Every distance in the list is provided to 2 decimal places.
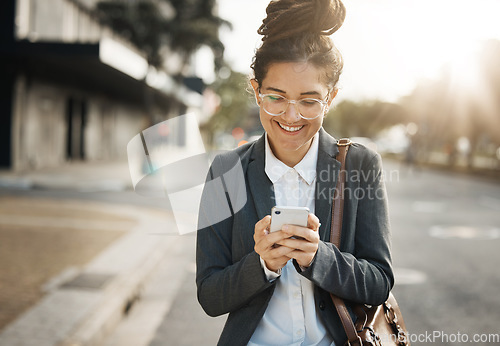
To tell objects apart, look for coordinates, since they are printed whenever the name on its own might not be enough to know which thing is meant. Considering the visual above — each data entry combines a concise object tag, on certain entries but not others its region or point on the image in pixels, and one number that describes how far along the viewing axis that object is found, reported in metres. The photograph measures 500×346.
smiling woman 1.62
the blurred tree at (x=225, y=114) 28.92
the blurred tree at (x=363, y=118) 62.26
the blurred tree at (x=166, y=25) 21.20
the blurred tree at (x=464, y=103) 25.77
